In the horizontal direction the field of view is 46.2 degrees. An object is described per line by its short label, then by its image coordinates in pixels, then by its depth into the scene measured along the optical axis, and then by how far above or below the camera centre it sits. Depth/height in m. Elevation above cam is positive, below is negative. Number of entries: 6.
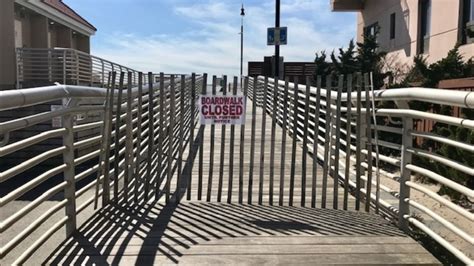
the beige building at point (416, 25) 16.09 +1.86
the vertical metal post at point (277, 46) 18.89 +1.08
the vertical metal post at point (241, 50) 46.81 +2.35
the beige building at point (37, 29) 17.59 +2.03
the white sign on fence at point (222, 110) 5.89 -0.35
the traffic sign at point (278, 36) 18.92 +1.42
